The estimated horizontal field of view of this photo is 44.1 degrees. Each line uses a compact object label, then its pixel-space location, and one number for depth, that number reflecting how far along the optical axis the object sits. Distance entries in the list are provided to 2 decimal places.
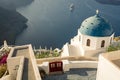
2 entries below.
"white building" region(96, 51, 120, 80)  9.81
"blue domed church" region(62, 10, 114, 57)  18.37
